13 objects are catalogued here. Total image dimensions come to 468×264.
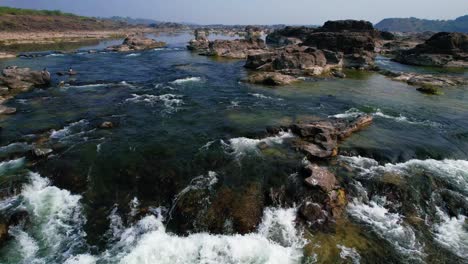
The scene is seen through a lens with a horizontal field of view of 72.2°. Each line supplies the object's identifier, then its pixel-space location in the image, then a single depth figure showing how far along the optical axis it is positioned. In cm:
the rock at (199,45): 9075
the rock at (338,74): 5387
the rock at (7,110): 3088
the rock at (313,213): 1711
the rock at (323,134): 2289
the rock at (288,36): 11556
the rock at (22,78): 4066
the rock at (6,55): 6631
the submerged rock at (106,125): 2714
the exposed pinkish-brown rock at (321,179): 1872
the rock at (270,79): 4541
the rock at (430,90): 4384
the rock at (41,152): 2202
